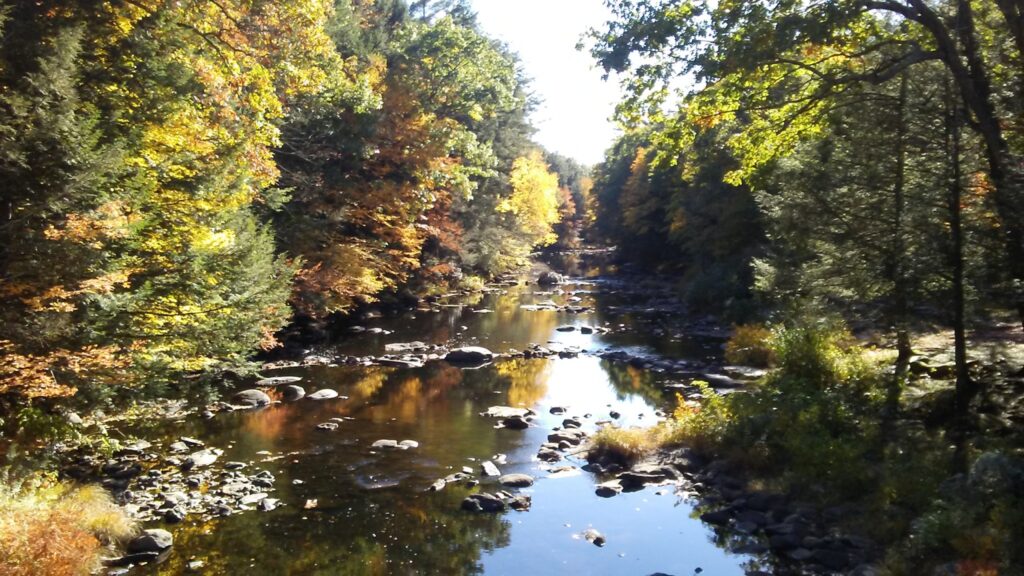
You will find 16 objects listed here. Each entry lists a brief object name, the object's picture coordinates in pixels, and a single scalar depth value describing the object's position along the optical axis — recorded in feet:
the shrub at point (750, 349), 71.72
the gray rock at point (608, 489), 41.01
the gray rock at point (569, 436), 50.34
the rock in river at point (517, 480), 41.75
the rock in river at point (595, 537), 34.63
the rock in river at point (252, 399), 57.47
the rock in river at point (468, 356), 78.79
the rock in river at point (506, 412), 56.43
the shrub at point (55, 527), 25.80
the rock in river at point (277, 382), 64.49
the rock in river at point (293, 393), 60.29
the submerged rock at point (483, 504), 37.88
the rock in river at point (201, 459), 42.42
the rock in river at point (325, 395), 60.70
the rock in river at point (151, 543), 31.19
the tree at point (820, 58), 34.86
